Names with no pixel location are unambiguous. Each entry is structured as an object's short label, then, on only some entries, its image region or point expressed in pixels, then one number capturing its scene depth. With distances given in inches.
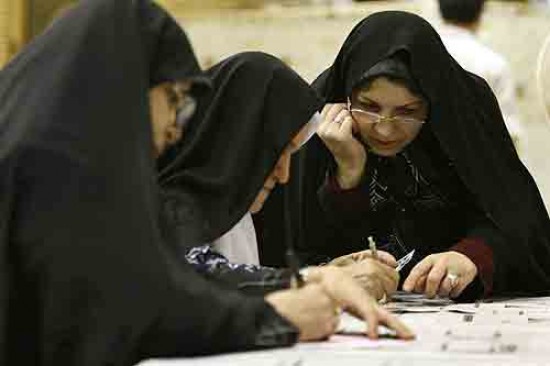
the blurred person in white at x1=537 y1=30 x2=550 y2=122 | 285.3
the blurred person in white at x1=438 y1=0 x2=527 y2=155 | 363.1
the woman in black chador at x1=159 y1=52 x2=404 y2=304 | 182.0
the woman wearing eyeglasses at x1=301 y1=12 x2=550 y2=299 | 237.7
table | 141.0
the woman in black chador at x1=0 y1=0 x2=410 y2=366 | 138.4
